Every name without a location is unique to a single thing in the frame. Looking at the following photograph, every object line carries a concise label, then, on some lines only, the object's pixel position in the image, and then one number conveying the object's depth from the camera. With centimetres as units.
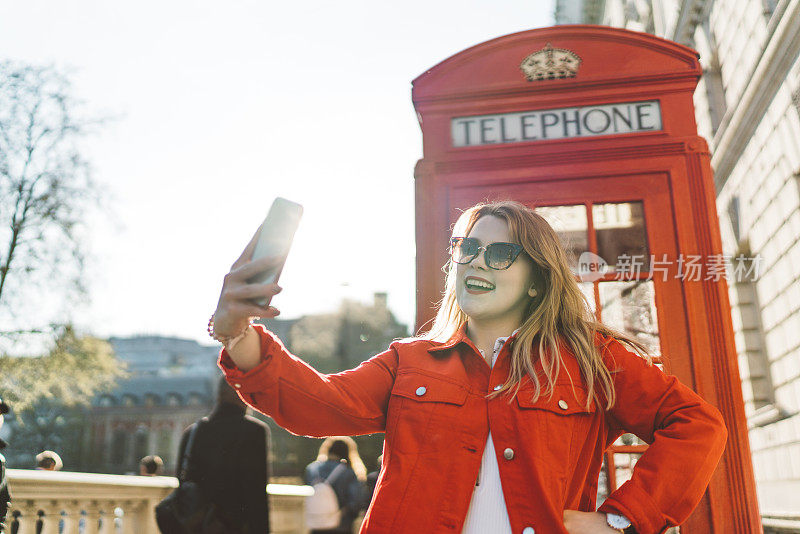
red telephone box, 256
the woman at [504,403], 157
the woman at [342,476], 579
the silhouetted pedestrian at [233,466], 424
